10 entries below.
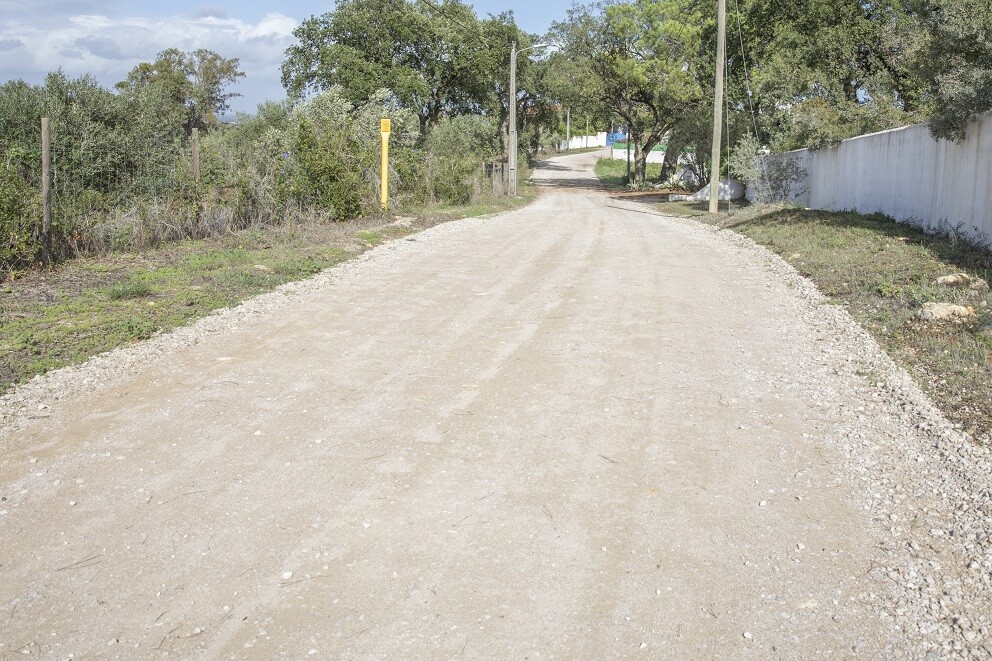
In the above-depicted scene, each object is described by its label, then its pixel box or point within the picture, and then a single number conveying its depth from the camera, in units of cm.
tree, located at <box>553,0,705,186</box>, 4366
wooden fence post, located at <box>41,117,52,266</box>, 1110
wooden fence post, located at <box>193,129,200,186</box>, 1474
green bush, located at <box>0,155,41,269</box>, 1033
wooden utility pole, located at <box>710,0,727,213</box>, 2516
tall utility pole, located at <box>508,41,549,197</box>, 3438
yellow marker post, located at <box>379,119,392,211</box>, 1978
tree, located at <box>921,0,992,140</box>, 1252
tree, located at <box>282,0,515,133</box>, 4522
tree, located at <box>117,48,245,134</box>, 5159
